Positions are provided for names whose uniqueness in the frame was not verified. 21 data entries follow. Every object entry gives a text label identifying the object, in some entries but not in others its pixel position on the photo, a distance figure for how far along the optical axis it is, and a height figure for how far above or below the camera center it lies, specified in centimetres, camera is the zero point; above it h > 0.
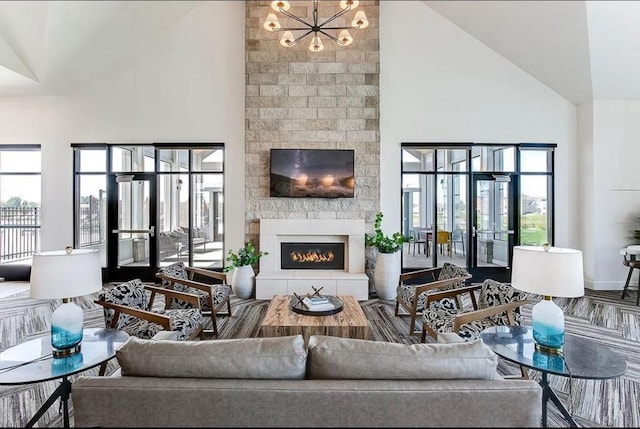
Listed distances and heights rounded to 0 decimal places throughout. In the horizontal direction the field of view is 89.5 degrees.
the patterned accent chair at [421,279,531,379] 269 -87
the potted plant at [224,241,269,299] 509 -90
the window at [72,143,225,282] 582 +20
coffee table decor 314 -93
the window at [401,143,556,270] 585 +27
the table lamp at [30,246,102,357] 191 -41
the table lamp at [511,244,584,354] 194 -42
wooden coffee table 284 -98
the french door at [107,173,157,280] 584 -16
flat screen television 549 +70
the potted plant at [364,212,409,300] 510 -80
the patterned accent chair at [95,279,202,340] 266 -88
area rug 228 -136
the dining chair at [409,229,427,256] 594 -49
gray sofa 123 -69
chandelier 333 +218
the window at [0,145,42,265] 596 +21
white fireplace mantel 534 -40
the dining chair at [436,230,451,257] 596 -47
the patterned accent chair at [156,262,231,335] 362 -88
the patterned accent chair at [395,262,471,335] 352 -85
